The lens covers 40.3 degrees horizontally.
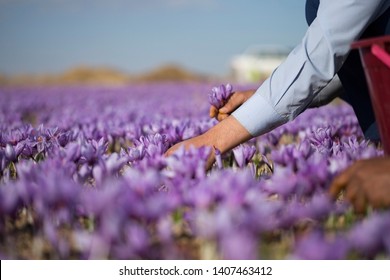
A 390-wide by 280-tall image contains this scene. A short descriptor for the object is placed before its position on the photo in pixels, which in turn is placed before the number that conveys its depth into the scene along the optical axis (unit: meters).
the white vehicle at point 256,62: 26.55
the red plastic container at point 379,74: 1.98
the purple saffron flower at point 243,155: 2.57
